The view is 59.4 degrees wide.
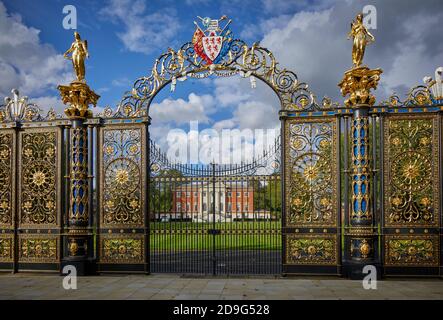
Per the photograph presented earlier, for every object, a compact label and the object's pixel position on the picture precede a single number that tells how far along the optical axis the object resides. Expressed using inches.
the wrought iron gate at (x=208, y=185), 352.2
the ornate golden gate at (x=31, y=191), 364.2
